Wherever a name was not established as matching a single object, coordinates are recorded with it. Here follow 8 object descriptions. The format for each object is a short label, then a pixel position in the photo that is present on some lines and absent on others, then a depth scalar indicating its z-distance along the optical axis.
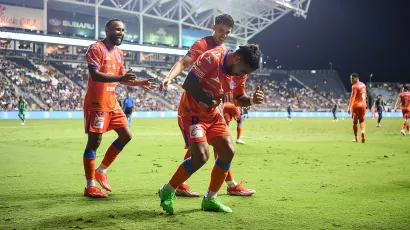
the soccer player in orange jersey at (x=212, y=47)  6.09
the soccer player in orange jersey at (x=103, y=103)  6.07
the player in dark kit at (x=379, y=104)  29.41
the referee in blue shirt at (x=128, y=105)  25.10
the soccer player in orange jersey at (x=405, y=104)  20.47
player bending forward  4.93
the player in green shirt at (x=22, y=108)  27.56
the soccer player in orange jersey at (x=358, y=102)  16.36
